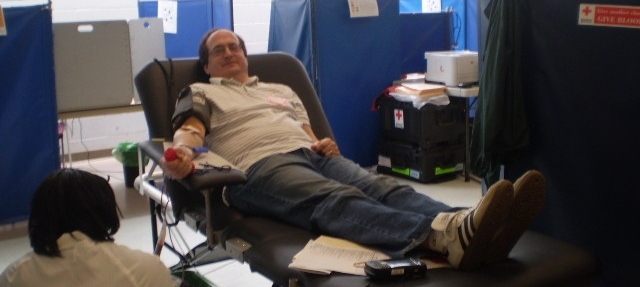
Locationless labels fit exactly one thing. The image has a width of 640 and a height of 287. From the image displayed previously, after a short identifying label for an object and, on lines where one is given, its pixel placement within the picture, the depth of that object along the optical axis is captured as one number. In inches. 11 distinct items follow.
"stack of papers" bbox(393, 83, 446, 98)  167.8
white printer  168.6
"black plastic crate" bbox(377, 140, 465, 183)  170.6
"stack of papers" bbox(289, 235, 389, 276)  69.6
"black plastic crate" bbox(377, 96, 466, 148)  169.5
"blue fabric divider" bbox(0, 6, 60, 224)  136.7
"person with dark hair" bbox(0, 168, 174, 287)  55.3
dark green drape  96.2
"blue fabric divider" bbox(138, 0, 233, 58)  184.5
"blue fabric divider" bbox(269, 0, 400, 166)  171.2
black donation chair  68.9
